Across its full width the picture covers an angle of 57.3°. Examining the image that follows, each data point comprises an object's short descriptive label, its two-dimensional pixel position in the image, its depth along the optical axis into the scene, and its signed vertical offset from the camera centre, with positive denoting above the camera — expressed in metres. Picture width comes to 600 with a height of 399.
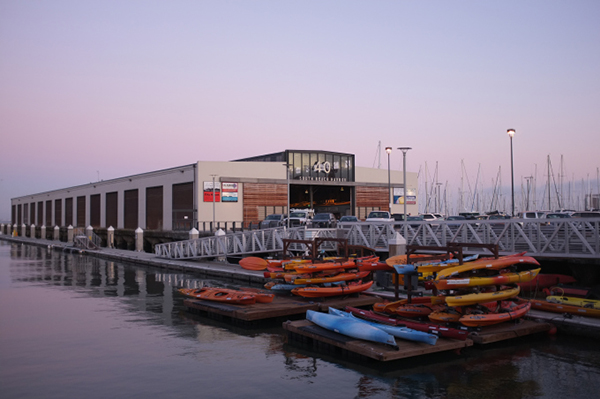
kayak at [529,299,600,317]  16.73 -3.07
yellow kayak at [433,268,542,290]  15.74 -2.01
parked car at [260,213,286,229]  43.59 -0.57
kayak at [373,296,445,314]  17.67 -3.00
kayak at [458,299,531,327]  15.55 -3.00
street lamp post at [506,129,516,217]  29.09 +4.23
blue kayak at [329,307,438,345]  14.18 -3.21
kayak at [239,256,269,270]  27.88 -2.50
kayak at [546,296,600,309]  16.92 -2.89
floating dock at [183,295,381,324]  19.25 -3.43
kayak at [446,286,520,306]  15.58 -2.46
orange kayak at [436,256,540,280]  15.95 -1.58
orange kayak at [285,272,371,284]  21.25 -2.53
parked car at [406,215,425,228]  44.98 -0.45
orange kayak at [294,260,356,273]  21.23 -2.06
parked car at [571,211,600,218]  32.62 -0.19
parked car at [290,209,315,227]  44.75 -0.27
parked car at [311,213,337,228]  39.43 -0.54
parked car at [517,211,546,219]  40.17 -0.18
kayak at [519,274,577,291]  21.06 -2.69
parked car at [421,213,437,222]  49.98 -0.41
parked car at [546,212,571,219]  39.17 -0.27
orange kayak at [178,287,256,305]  20.48 -3.19
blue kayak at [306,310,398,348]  14.05 -3.16
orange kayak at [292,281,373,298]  21.08 -2.98
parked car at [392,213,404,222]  47.76 -0.37
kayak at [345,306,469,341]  14.78 -3.20
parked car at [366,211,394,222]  45.34 -0.25
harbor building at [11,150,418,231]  57.31 +2.69
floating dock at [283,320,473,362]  13.45 -3.43
